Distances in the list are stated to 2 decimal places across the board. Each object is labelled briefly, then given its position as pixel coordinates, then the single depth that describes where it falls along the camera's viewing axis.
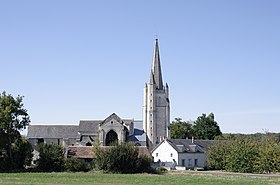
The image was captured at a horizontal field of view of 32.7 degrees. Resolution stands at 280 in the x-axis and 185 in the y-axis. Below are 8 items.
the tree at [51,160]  65.75
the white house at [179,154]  86.69
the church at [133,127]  98.19
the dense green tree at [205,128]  123.75
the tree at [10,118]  63.91
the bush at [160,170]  66.21
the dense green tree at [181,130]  122.69
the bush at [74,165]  65.56
